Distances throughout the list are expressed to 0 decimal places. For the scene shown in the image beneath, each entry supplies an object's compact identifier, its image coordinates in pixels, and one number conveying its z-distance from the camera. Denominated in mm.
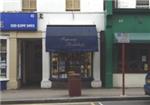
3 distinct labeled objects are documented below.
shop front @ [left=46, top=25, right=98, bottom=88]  13625
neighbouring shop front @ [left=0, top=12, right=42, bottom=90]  13897
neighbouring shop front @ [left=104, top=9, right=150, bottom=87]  14029
